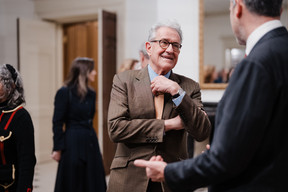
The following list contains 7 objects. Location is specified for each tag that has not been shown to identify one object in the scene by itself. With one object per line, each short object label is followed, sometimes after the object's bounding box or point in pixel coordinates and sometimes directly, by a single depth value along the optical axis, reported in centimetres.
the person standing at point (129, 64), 436
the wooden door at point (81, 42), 766
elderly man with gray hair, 189
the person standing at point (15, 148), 218
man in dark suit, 110
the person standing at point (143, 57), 315
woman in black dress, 378
